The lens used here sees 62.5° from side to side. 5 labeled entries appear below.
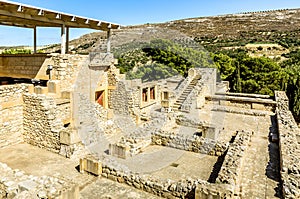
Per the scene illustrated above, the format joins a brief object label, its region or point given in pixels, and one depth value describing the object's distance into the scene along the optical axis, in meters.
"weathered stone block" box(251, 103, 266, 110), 18.80
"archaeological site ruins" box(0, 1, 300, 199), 6.83
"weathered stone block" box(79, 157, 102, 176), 7.85
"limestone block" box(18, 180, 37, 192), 5.66
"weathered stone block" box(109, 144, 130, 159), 9.41
